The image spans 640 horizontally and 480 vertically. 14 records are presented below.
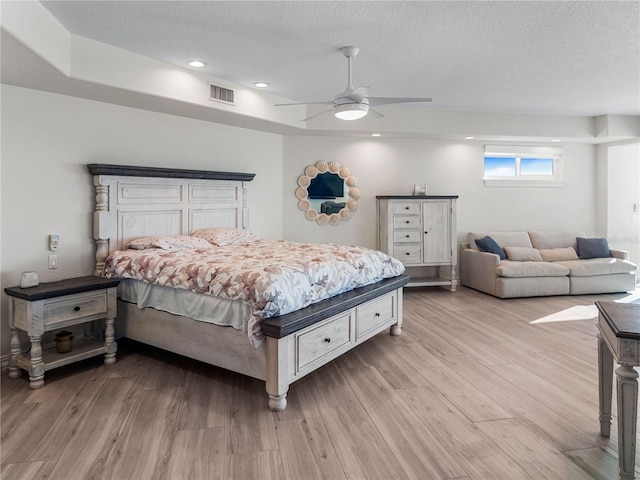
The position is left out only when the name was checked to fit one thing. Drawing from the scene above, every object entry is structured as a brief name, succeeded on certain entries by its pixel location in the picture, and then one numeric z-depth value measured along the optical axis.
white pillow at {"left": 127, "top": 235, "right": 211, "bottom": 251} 3.79
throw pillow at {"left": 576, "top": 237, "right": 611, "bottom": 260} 6.12
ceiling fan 3.45
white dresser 5.90
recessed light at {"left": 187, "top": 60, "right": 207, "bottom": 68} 3.76
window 6.73
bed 2.61
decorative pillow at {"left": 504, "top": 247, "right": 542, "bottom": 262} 5.96
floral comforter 2.60
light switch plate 3.44
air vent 4.20
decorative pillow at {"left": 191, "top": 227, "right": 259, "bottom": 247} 4.36
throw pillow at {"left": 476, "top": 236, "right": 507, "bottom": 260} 5.98
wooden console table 1.66
